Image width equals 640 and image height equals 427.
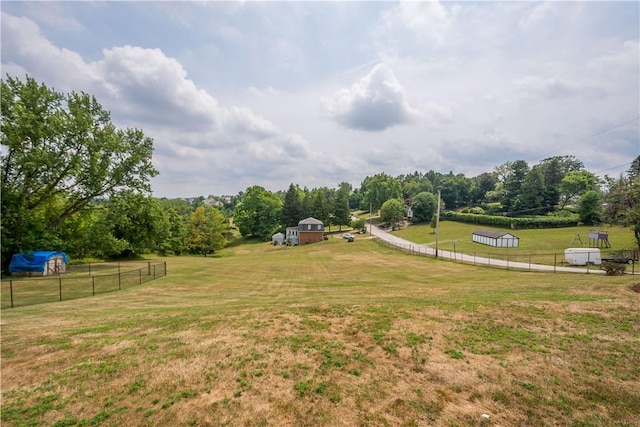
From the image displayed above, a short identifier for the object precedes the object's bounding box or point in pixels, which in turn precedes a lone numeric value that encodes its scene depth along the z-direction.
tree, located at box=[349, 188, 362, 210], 136.50
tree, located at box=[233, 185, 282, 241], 75.88
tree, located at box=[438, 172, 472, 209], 96.49
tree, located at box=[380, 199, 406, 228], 76.62
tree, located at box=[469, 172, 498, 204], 99.33
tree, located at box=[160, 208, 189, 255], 52.69
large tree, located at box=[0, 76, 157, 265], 25.47
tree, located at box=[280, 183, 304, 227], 74.00
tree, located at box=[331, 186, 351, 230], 73.21
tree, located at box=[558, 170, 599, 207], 73.31
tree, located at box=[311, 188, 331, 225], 74.00
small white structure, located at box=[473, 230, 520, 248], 48.16
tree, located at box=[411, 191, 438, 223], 79.19
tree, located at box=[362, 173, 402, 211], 95.69
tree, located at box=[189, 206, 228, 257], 57.06
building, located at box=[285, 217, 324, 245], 63.69
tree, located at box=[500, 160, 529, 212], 79.19
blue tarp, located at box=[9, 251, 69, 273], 25.36
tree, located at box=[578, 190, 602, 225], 57.89
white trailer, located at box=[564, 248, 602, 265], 29.02
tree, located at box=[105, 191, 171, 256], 38.29
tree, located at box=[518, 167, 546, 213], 73.19
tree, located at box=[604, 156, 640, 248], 32.44
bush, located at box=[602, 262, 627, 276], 21.62
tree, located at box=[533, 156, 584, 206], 75.57
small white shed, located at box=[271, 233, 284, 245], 65.64
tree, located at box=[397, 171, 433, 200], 123.45
